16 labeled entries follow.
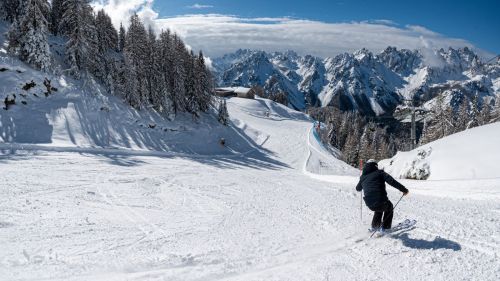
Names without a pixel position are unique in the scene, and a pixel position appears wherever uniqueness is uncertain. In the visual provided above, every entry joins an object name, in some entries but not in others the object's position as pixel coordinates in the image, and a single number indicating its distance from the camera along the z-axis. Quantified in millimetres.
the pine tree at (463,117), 67125
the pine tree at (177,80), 51594
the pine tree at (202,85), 58000
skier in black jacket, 8438
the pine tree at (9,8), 53838
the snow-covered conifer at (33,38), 37000
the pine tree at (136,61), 45062
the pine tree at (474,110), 75638
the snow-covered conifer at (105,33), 54694
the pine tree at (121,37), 84375
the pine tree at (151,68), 48281
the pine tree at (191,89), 55906
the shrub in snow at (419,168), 20412
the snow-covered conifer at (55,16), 64375
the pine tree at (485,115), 70875
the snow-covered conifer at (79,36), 40938
